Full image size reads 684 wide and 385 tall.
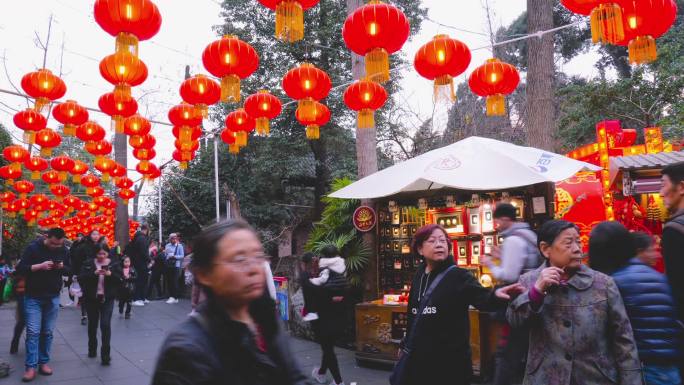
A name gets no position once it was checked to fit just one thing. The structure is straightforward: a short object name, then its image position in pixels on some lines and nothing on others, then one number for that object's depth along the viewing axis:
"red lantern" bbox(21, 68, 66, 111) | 8.58
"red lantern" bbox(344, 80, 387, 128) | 8.25
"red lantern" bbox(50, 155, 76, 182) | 14.58
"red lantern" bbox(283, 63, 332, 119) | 7.71
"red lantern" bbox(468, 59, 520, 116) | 7.44
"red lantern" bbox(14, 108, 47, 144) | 10.59
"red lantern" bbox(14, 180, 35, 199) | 18.34
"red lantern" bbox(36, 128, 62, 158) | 12.06
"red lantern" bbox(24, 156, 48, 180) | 14.43
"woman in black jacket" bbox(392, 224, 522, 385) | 3.63
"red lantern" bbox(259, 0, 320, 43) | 5.82
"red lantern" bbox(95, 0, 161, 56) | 6.00
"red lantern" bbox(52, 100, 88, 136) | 10.19
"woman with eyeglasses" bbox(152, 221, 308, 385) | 1.47
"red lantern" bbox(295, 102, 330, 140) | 8.23
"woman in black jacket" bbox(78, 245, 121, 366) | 7.79
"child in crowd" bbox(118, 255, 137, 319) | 11.59
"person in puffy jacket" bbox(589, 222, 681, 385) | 2.88
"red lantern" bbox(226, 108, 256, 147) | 9.95
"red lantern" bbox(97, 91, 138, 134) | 9.05
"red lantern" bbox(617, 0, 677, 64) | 5.78
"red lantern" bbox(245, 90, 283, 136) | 8.90
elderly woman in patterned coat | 2.80
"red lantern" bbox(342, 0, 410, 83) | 6.20
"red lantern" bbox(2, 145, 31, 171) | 13.79
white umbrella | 6.96
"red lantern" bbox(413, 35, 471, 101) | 6.84
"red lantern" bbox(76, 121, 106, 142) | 11.59
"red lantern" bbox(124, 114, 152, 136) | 10.80
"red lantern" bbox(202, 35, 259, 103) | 7.11
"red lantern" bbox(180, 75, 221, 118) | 8.41
